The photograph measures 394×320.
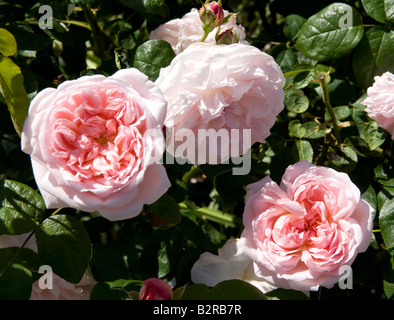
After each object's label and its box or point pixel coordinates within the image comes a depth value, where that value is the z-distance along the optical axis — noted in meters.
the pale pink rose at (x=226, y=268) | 1.07
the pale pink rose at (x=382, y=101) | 0.97
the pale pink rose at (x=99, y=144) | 0.78
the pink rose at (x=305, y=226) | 0.90
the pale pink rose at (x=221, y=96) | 0.85
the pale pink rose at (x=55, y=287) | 0.99
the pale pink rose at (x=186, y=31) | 1.04
